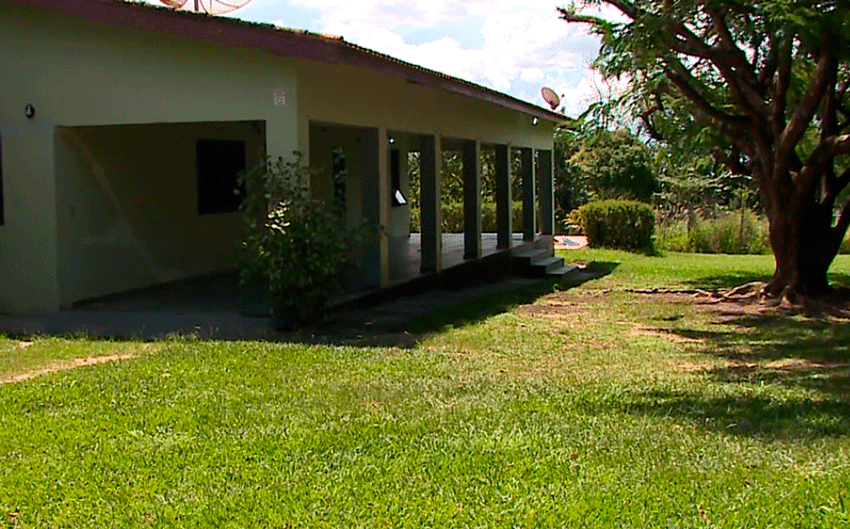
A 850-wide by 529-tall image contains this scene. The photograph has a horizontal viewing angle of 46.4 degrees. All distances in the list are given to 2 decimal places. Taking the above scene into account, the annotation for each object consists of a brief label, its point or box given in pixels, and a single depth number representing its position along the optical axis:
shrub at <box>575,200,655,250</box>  25.95
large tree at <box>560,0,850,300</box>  13.12
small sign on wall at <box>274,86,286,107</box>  10.59
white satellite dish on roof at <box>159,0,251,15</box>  13.40
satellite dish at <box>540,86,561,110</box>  24.66
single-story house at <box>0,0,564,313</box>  10.63
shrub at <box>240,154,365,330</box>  9.95
